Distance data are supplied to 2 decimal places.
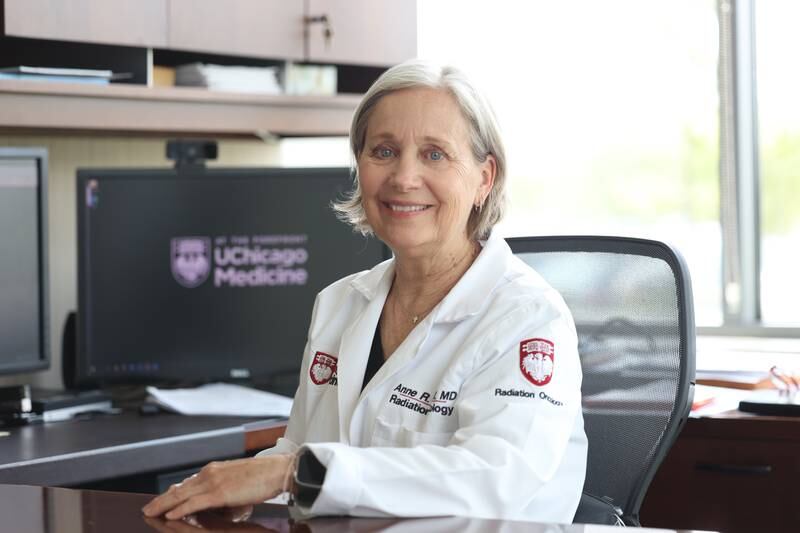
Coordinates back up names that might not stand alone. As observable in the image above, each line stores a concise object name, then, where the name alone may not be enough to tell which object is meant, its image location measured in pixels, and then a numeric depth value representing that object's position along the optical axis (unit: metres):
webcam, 2.62
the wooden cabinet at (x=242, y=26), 2.38
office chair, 1.75
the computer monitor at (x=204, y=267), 2.53
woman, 1.32
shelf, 2.38
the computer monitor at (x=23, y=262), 2.40
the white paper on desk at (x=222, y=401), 2.36
